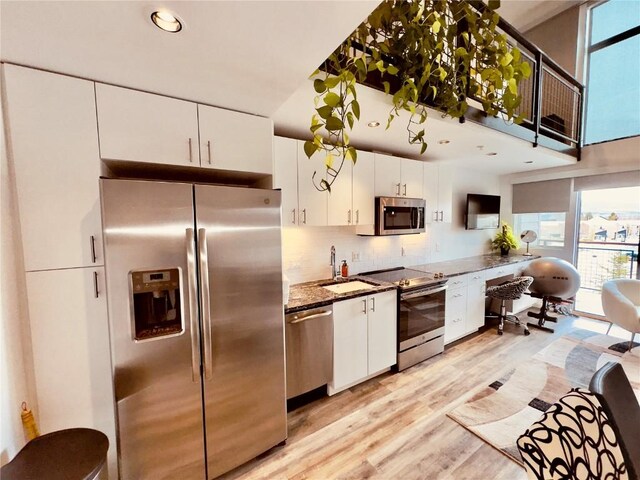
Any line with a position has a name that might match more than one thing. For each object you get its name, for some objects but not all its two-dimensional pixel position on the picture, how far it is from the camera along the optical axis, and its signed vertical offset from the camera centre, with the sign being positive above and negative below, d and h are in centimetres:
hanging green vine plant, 155 +113
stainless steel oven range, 275 -104
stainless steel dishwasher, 213 -106
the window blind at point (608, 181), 375 +59
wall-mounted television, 429 +15
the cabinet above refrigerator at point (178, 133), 142 +56
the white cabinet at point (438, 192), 337 +40
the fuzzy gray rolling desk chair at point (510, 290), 360 -98
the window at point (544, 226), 462 -11
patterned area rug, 206 -162
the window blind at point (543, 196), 439 +43
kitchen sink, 269 -68
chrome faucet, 295 -48
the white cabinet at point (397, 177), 291 +53
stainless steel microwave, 288 +7
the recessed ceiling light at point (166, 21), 93 +75
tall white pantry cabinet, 127 -7
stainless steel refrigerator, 135 -56
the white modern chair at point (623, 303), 305 -103
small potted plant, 476 -36
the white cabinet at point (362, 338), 238 -111
